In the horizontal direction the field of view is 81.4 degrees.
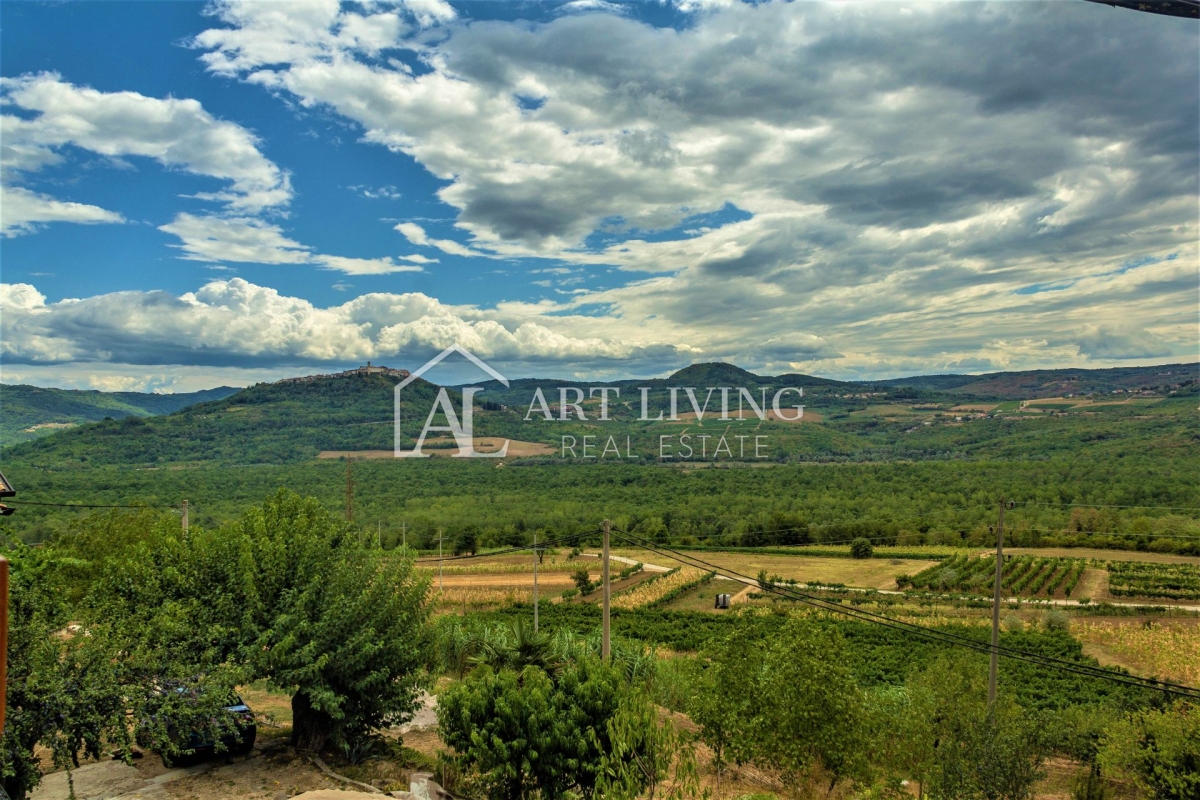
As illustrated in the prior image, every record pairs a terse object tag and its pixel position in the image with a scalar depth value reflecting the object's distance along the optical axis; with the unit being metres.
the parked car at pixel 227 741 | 16.28
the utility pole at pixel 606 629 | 19.64
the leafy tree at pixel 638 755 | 11.38
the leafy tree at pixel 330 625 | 16.36
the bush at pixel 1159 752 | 16.50
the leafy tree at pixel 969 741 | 15.72
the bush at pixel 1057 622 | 50.12
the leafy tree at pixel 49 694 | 12.89
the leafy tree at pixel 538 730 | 14.11
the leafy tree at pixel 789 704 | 16.17
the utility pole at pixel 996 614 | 22.06
